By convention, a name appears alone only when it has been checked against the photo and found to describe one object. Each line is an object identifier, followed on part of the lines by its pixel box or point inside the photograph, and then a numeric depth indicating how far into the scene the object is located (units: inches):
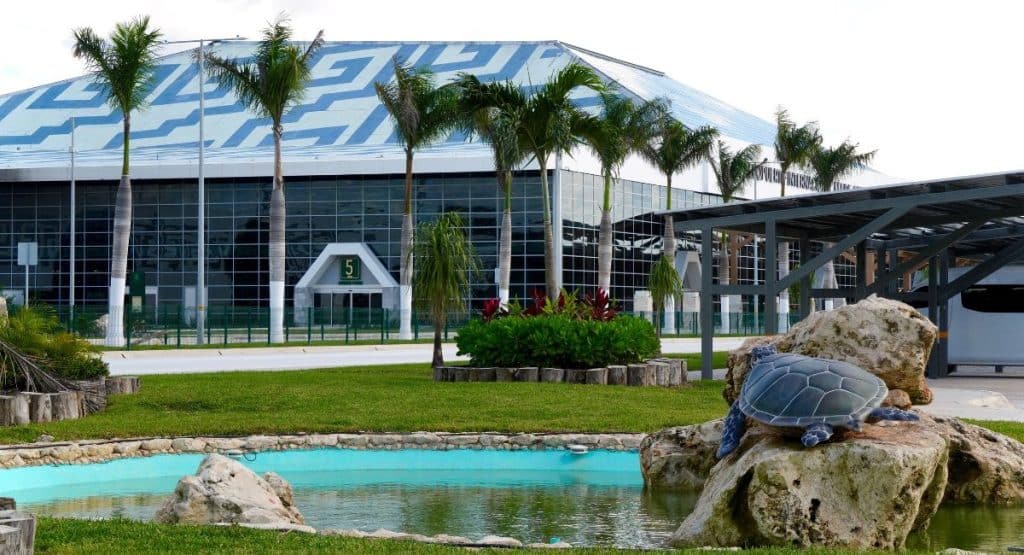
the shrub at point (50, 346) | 738.2
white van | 1214.9
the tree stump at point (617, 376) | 895.1
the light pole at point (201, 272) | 1700.3
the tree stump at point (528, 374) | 882.1
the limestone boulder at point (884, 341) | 469.7
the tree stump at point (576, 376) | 882.8
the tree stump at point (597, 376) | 879.4
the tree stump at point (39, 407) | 658.2
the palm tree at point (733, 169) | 2417.6
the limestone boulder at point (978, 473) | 478.3
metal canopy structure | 928.9
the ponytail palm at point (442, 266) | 992.2
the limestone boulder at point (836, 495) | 359.9
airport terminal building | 2479.1
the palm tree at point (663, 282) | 1715.1
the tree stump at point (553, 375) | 881.5
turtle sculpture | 371.9
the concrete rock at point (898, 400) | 458.6
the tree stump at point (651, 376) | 912.3
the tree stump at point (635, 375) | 906.7
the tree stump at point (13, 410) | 642.8
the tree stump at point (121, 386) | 794.5
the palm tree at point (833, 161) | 2576.3
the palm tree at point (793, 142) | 2512.3
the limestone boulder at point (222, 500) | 385.7
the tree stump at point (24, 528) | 269.0
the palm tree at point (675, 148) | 2246.6
